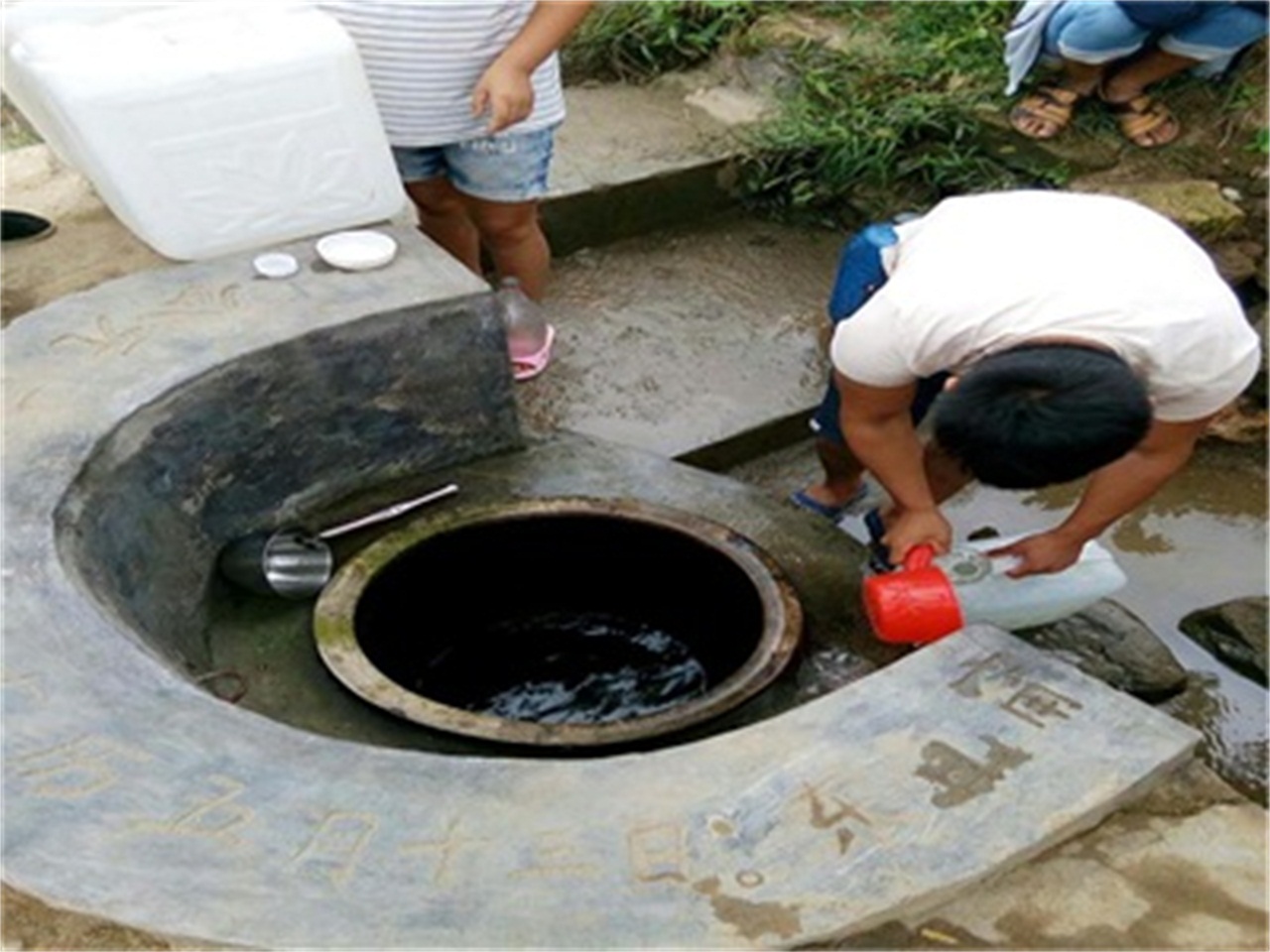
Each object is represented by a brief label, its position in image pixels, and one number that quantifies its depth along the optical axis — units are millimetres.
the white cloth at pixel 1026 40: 5008
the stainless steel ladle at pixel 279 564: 3225
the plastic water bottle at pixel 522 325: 4172
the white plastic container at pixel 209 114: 3244
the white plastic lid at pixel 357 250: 3436
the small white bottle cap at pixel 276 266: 3396
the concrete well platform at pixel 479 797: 1938
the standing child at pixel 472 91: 3482
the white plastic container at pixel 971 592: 2844
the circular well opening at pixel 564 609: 3332
